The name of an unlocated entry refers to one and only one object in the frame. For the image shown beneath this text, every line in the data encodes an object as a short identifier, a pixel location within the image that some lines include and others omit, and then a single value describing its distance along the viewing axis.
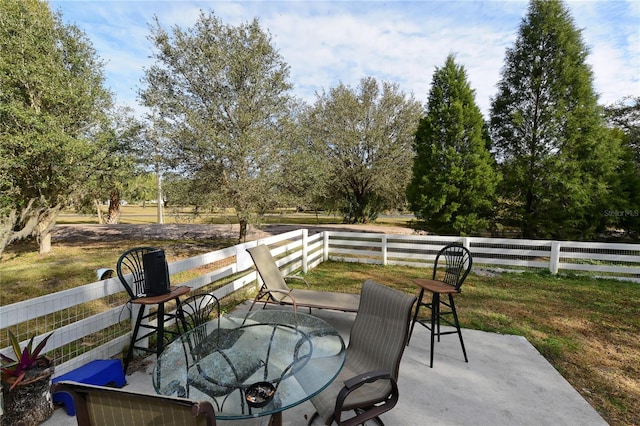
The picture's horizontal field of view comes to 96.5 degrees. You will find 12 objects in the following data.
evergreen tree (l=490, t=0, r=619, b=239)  8.43
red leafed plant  2.03
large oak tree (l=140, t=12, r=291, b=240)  8.68
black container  2.92
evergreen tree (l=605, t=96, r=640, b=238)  8.38
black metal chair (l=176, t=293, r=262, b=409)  1.85
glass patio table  1.74
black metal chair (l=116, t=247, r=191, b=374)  2.83
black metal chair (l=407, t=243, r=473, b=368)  3.24
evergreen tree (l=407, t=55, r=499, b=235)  8.99
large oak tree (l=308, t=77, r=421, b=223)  16.52
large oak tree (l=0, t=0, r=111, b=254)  7.89
